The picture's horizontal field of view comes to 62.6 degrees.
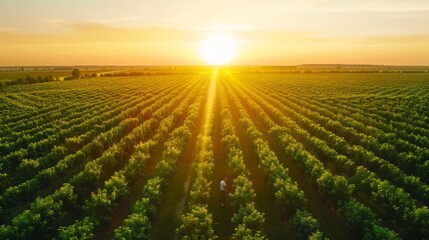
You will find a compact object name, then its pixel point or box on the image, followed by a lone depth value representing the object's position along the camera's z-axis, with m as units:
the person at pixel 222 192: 19.59
